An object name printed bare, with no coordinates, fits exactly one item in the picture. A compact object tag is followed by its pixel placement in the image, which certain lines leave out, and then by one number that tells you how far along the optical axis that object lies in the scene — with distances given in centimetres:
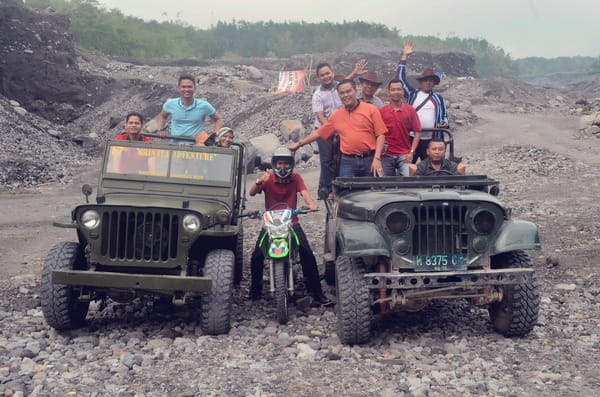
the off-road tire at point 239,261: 770
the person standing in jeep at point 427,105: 830
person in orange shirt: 721
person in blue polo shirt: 809
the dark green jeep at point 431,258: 550
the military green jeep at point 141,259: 568
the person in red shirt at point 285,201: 692
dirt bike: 631
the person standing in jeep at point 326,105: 829
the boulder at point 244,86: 3122
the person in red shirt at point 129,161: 694
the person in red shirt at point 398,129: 770
